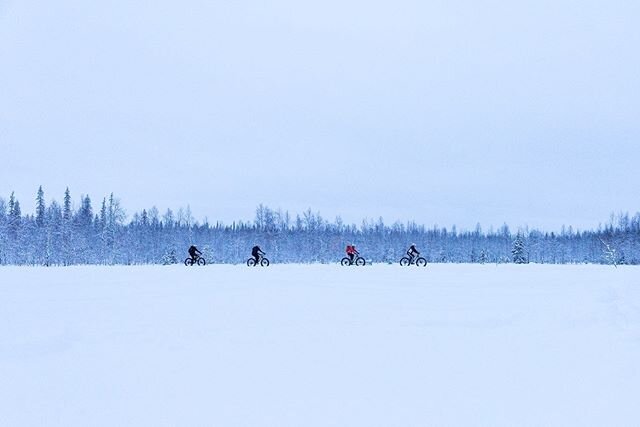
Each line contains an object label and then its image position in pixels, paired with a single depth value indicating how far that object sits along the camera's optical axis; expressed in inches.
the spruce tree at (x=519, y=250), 2196.6
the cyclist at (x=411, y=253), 1315.2
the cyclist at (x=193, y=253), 1306.1
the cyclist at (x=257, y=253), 1262.5
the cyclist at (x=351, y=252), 1326.0
